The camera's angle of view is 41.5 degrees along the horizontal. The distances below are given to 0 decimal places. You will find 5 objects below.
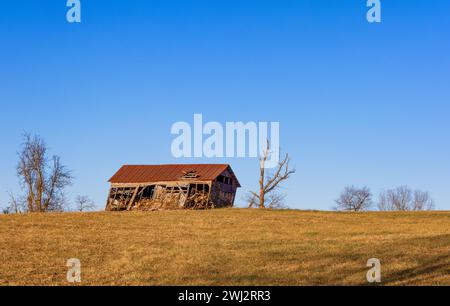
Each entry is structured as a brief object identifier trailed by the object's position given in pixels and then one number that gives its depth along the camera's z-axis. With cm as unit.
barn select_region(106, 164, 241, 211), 6241
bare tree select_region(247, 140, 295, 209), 6919
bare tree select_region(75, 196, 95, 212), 9130
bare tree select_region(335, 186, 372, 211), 11425
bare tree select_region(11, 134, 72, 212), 7038
